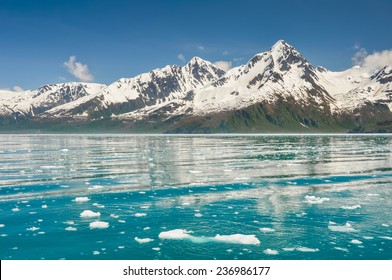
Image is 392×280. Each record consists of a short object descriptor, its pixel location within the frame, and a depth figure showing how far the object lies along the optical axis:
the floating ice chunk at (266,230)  23.19
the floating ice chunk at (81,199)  32.28
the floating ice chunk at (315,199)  30.83
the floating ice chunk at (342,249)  20.22
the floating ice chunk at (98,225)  24.43
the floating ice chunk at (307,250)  20.05
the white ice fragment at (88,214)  27.06
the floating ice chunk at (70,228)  23.97
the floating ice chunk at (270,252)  19.66
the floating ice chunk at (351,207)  28.50
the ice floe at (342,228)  23.31
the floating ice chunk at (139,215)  27.27
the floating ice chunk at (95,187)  38.12
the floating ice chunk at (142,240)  21.69
